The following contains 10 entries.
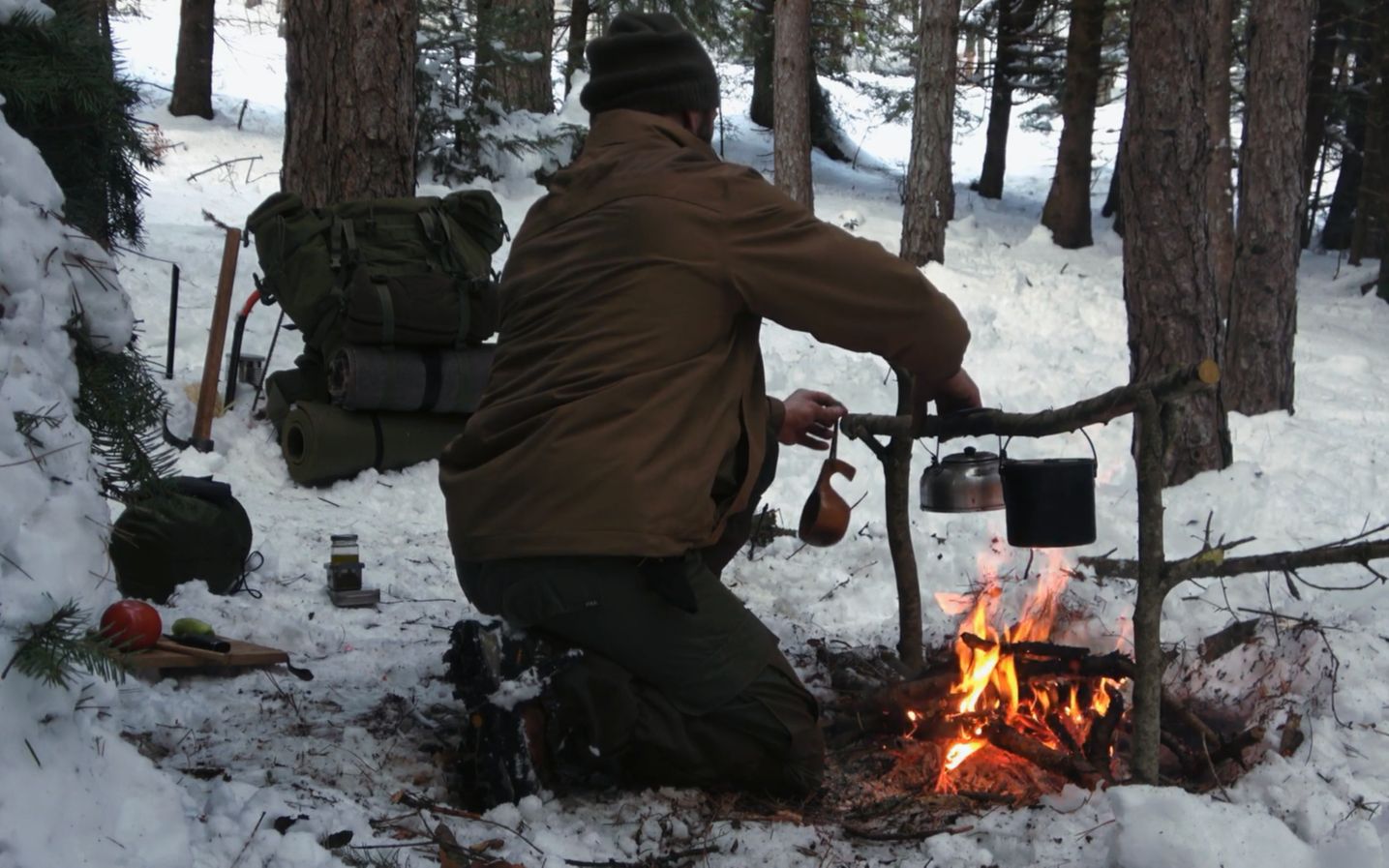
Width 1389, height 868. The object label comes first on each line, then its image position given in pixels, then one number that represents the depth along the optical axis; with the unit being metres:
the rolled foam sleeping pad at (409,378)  6.33
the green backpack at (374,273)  6.30
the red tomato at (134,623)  3.32
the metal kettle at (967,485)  3.38
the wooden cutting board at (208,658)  3.45
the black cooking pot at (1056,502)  3.15
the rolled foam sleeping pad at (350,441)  6.39
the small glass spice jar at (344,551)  4.73
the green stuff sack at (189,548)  4.24
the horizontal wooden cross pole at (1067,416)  2.76
